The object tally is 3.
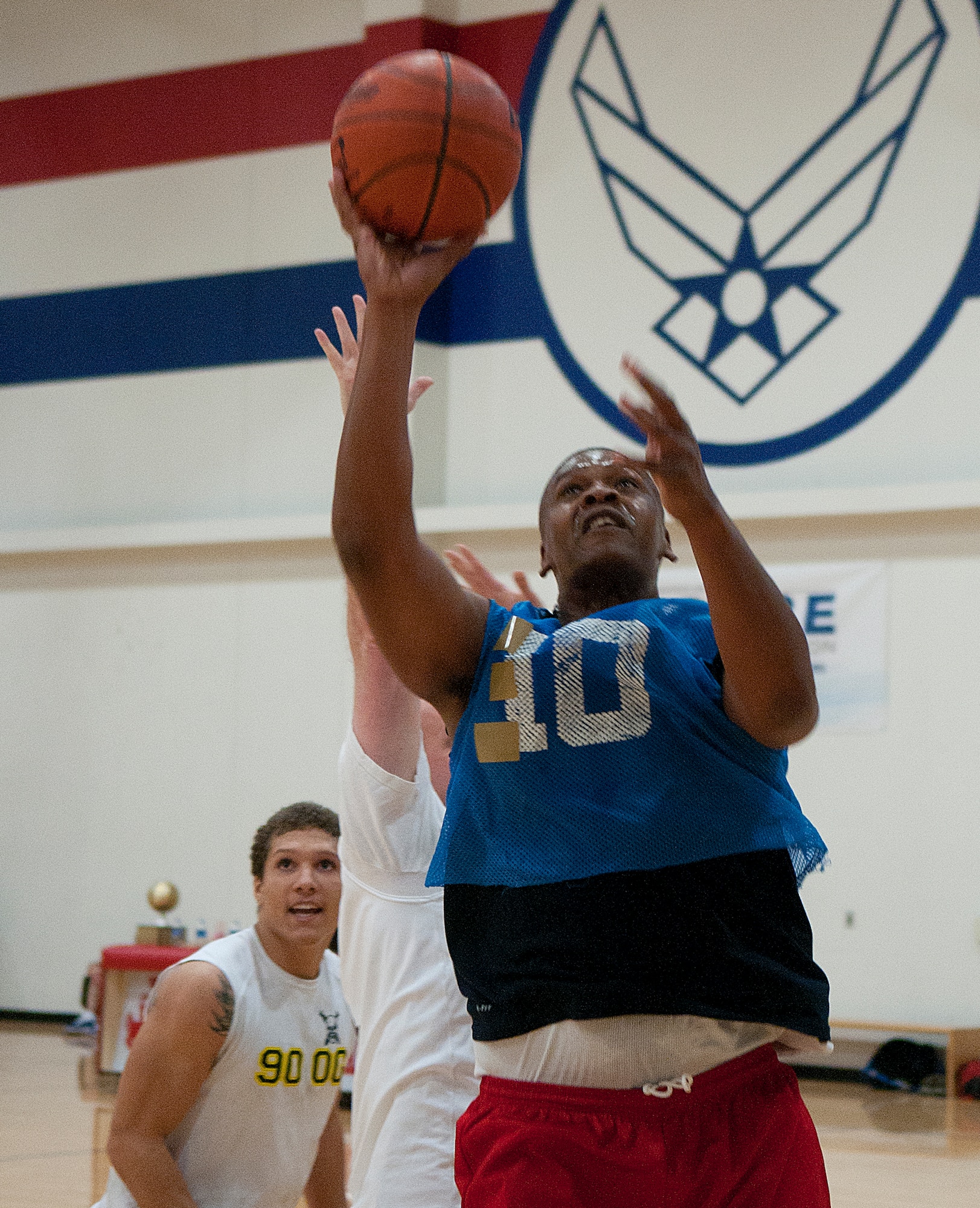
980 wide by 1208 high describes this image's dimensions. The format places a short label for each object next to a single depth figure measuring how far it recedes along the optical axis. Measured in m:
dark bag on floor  9.16
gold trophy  10.05
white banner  9.84
